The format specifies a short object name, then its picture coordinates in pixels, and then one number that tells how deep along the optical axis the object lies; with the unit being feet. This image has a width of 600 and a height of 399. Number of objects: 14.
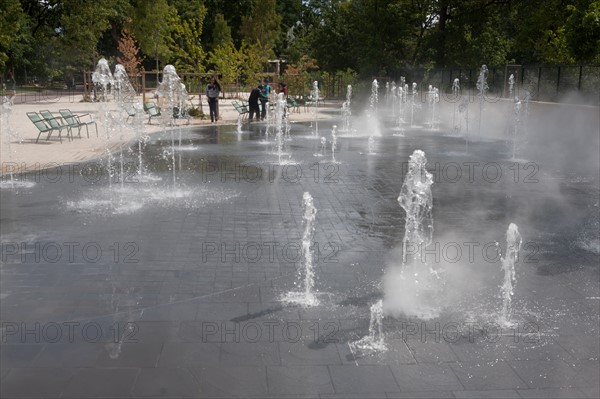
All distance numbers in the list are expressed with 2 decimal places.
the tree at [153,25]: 112.57
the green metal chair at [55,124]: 56.49
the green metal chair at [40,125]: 55.52
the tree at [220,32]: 164.14
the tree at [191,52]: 92.53
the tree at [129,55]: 117.08
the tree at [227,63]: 90.38
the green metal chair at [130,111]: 70.18
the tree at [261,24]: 164.14
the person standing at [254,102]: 80.38
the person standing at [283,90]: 82.48
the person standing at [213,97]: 74.54
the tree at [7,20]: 92.58
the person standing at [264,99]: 80.43
